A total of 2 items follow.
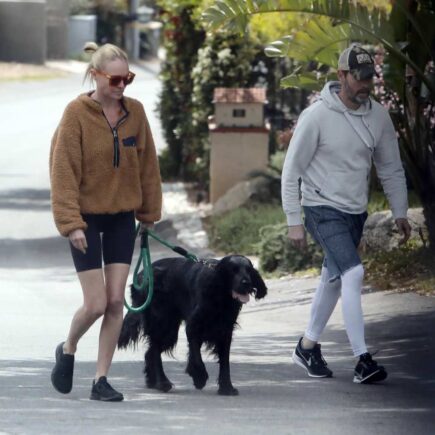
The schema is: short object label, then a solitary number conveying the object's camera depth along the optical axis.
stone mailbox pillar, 40.28
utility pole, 133.87
